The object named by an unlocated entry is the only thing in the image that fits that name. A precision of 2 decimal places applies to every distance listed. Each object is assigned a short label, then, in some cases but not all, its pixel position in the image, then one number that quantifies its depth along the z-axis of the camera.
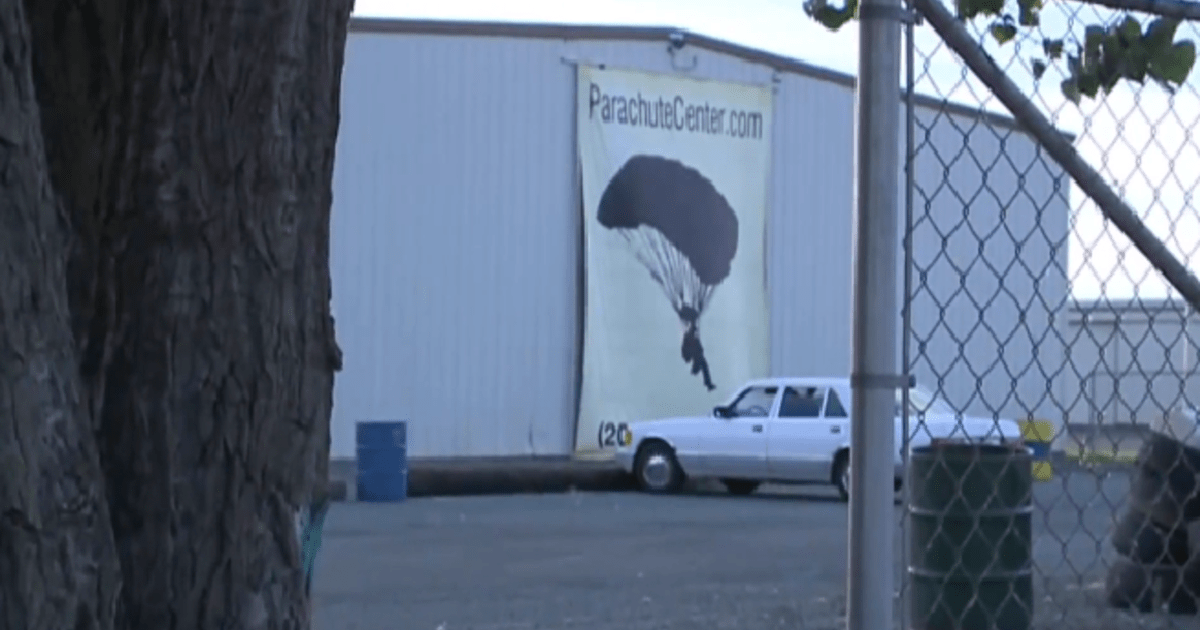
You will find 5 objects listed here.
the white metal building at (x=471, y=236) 29.59
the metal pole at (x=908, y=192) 3.58
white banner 31.34
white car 25.31
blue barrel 24.80
